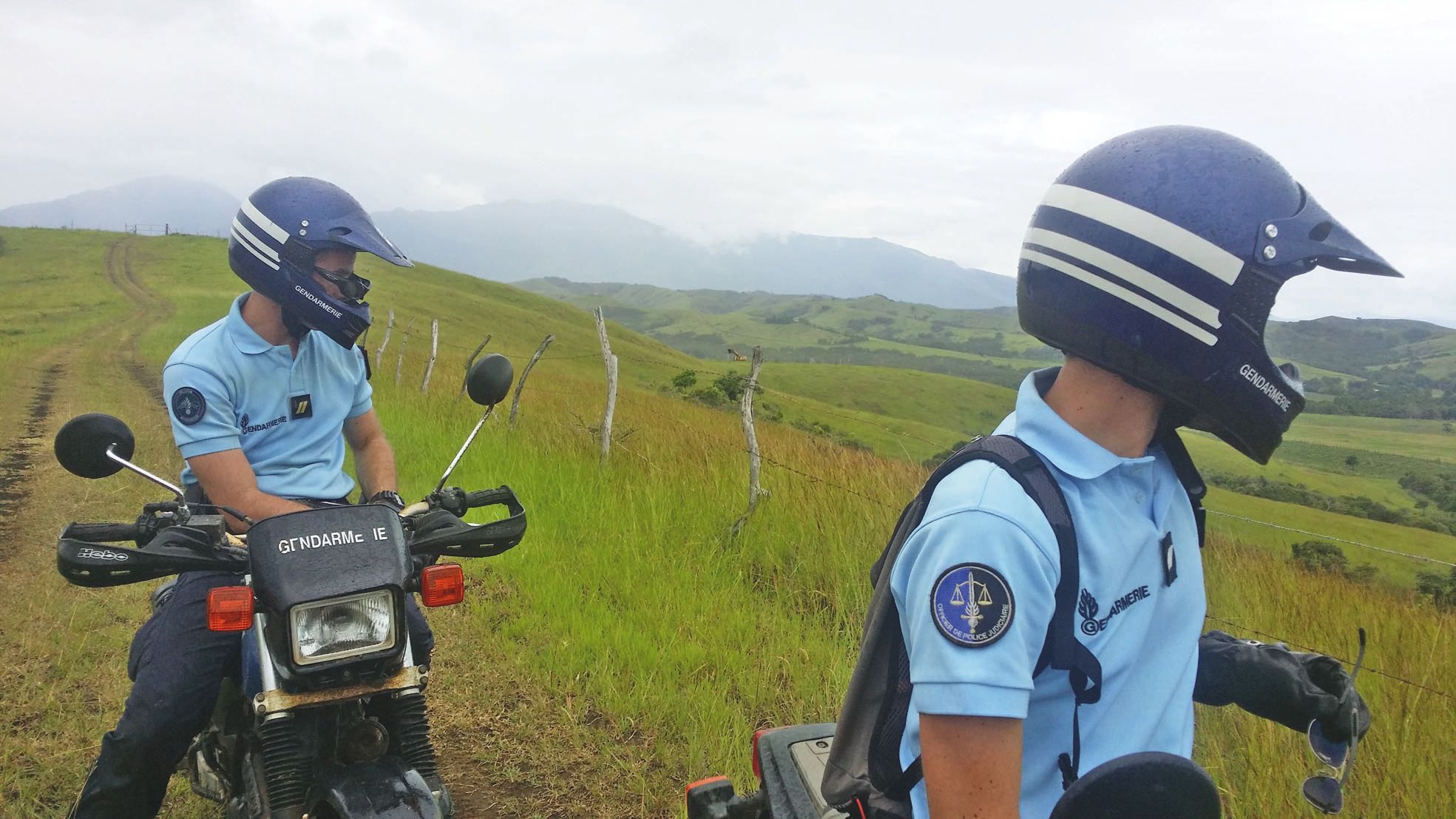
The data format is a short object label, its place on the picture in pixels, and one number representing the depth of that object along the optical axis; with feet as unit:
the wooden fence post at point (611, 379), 27.50
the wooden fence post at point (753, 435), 20.70
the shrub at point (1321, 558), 18.30
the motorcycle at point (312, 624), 6.88
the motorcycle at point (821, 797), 3.30
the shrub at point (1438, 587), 18.07
